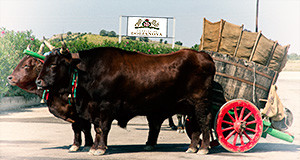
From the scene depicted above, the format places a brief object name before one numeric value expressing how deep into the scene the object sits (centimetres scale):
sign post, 3475
